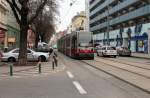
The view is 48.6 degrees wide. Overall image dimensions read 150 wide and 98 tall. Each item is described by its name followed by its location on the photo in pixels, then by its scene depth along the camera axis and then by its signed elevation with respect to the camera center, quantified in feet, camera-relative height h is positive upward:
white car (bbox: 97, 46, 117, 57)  72.77 -1.71
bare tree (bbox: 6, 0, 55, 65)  42.48 +5.44
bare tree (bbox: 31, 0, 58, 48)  76.66 +13.33
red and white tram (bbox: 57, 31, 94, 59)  59.90 +0.74
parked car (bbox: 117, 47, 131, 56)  79.61 -1.91
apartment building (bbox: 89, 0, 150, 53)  93.32 +16.65
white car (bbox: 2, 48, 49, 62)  51.93 -2.84
